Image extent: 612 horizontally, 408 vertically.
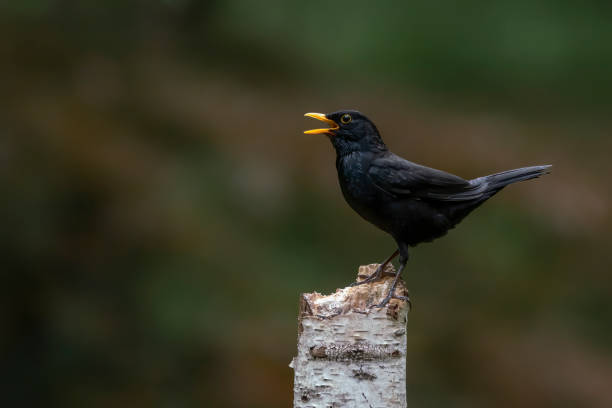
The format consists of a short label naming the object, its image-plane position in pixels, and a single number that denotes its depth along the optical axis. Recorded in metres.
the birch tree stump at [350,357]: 6.57
